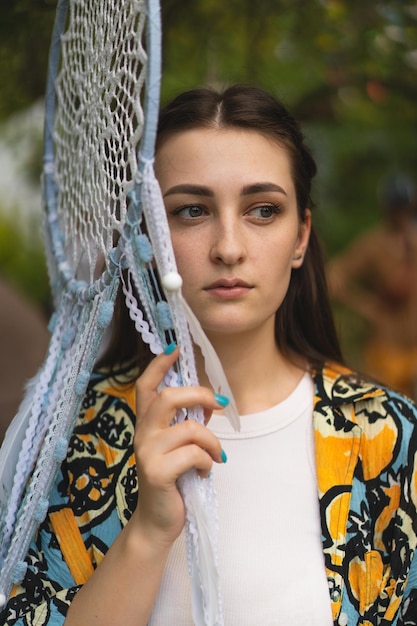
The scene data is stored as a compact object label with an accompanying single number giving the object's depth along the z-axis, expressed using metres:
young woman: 1.66
